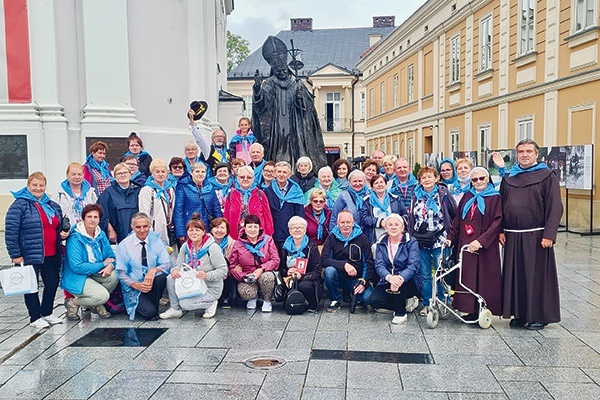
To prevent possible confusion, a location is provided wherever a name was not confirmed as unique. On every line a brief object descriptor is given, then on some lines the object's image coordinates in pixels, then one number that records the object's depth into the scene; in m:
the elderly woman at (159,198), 7.00
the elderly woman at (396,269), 6.30
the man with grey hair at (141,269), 6.45
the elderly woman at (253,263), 6.73
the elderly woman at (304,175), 7.62
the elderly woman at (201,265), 6.50
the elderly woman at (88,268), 6.34
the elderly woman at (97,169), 7.70
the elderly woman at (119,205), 7.05
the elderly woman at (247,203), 7.02
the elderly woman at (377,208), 6.96
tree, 51.54
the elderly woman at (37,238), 5.88
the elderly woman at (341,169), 8.06
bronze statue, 9.03
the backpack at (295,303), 6.56
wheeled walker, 5.92
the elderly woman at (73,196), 6.89
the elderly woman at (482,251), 6.01
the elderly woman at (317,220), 7.31
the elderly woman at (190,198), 7.22
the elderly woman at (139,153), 8.06
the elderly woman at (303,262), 6.67
